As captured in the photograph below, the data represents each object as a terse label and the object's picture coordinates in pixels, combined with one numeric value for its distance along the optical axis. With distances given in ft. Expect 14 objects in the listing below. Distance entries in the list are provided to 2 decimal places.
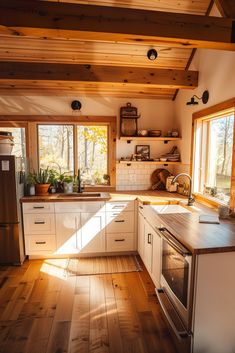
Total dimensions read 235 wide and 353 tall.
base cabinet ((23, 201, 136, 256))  10.13
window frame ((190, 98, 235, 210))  7.48
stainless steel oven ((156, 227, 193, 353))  5.15
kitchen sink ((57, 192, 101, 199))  10.42
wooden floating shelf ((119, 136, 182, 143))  11.49
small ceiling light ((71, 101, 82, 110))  11.58
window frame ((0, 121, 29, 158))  11.45
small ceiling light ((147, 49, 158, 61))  8.87
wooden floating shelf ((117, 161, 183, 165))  11.62
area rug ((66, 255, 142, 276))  9.50
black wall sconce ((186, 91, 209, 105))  8.98
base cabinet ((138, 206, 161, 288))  7.71
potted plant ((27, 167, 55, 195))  10.80
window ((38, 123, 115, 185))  11.97
